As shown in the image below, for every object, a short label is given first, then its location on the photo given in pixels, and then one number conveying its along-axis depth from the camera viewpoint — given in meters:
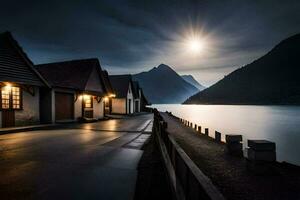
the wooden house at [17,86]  13.86
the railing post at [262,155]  6.20
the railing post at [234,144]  9.12
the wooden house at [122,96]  36.41
